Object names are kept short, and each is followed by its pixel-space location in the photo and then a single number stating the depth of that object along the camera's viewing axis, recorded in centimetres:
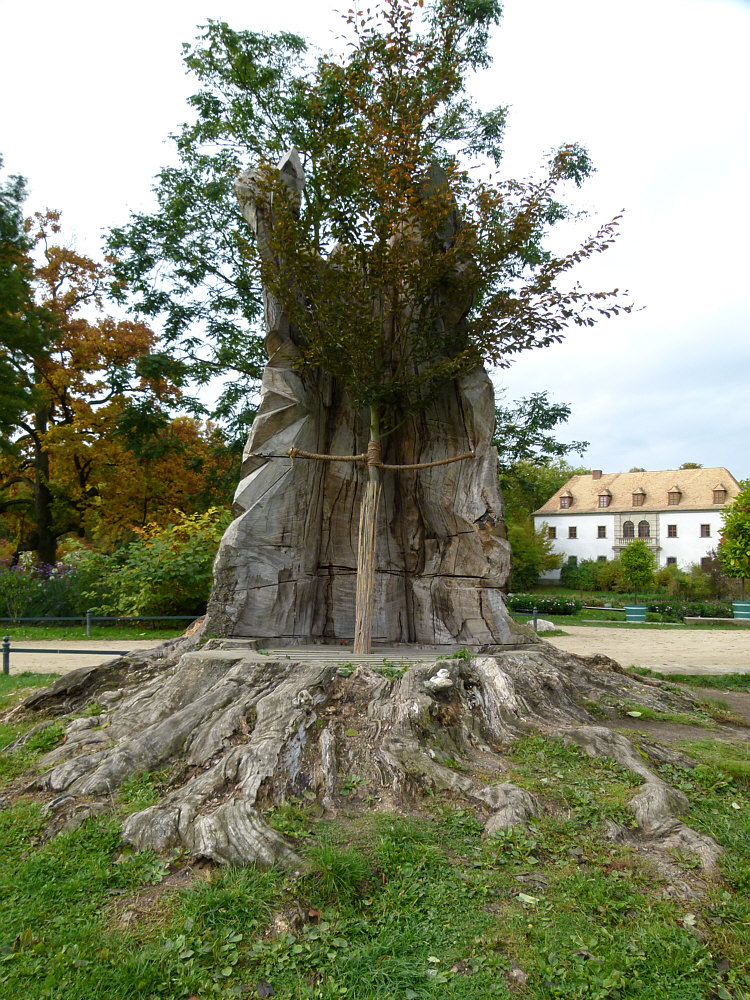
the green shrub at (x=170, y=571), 1450
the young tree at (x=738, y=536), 2017
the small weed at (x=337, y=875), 318
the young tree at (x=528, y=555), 3216
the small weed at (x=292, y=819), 361
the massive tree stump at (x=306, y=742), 372
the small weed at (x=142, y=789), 402
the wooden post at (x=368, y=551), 628
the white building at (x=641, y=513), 4088
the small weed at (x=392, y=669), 512
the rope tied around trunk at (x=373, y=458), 657
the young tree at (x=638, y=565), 3416
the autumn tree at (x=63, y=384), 1806
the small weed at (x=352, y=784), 406
